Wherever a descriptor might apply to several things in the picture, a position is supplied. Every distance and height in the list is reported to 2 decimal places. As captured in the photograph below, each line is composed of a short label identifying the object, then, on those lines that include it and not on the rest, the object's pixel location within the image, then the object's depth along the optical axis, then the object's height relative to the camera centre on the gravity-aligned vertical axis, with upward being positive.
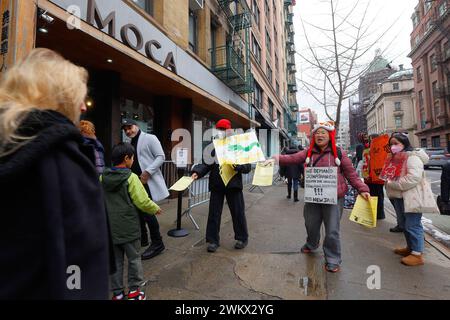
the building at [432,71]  33.12 +14.32
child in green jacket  2.62 -0.46
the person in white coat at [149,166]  3.81 +0.11
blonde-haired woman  0.89 -0.08
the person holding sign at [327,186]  3.39 -0.25
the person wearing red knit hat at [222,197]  3.97 -0.42
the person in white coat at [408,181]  3.55 -0.21
